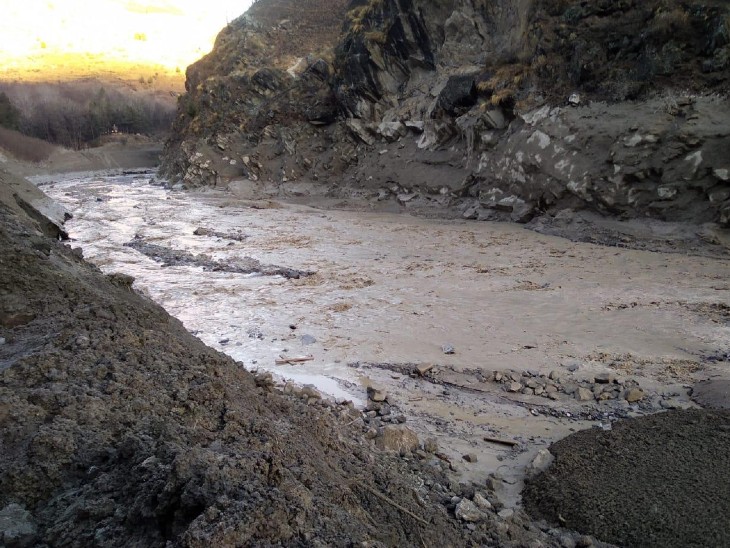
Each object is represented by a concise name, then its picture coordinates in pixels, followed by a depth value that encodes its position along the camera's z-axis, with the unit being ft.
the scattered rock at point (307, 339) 21.79
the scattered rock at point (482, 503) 10.32
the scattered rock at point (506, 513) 10.12
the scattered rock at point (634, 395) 16.00
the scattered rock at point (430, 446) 13.04
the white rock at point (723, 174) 35.58
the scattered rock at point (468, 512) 9.66
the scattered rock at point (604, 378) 17.12
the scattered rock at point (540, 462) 11.97
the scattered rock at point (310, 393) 15.39
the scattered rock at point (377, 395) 16.15
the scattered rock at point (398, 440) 12.60
